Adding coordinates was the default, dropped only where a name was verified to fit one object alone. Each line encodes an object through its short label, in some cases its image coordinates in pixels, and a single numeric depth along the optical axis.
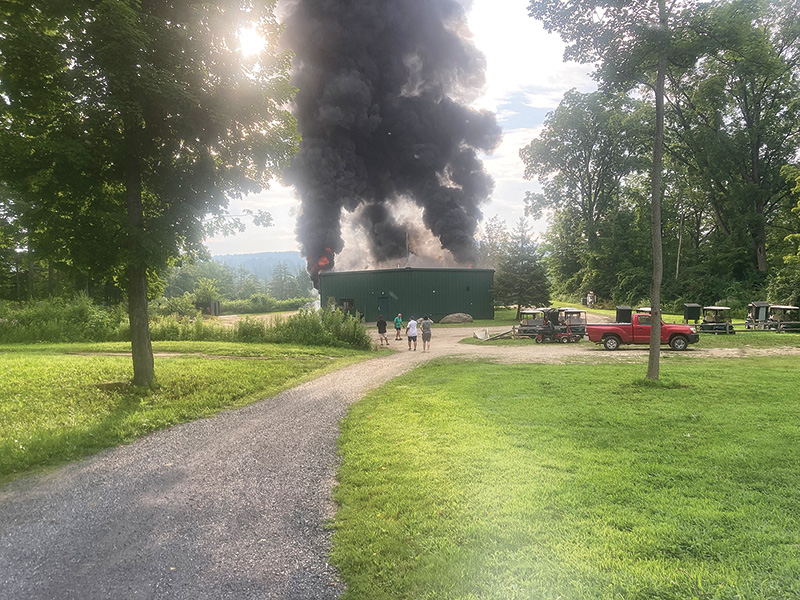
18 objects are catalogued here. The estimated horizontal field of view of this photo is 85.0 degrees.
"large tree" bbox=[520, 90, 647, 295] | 45.38
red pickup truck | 17.83
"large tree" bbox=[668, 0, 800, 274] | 33.34
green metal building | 35.06
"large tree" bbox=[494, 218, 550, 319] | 35.06
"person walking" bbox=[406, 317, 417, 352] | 18.34
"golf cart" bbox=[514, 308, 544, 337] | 22.25
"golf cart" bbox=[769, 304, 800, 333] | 22.95
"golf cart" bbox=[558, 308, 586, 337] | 21.56
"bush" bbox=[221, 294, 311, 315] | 63.69
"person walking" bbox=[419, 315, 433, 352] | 18.69
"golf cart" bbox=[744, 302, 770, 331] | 23.84
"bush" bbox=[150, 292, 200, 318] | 32.61
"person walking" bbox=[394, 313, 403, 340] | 22.58
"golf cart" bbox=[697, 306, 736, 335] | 22.88
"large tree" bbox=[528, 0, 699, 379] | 9.30
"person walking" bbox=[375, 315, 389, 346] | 21.27
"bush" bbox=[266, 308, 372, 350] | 18.95
